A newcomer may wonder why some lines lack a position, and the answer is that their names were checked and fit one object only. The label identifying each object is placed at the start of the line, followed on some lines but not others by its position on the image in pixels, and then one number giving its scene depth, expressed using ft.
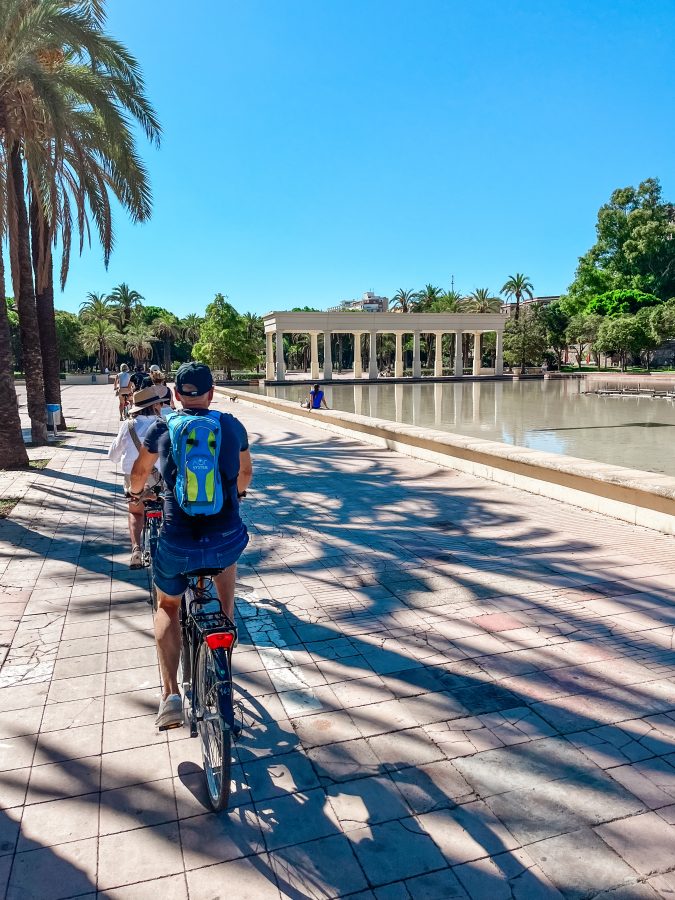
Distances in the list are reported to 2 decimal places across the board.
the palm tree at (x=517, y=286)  257.75
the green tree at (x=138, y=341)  225.15
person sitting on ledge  65.35
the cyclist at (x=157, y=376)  32.54
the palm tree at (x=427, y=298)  269.23
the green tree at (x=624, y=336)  188.75
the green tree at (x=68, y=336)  196.95
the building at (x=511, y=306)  365.49
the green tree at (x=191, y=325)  282.15
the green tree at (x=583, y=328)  215.72
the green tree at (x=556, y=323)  240.12
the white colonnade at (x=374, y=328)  187.32
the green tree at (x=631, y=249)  227.20
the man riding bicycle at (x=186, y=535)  9.29
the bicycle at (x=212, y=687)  8.40
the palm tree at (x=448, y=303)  259.80
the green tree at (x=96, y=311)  217.97
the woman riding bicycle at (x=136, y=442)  15.83
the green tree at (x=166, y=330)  251.19
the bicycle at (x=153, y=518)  15.30
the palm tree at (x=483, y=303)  251.39
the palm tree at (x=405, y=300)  271.49
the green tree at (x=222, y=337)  184.24
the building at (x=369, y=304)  526.98
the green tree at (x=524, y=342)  227.20
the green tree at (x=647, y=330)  187.52
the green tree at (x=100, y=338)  206.18
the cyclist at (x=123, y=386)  47.75
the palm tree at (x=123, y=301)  241.96
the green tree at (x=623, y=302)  220.43
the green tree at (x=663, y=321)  182.09
